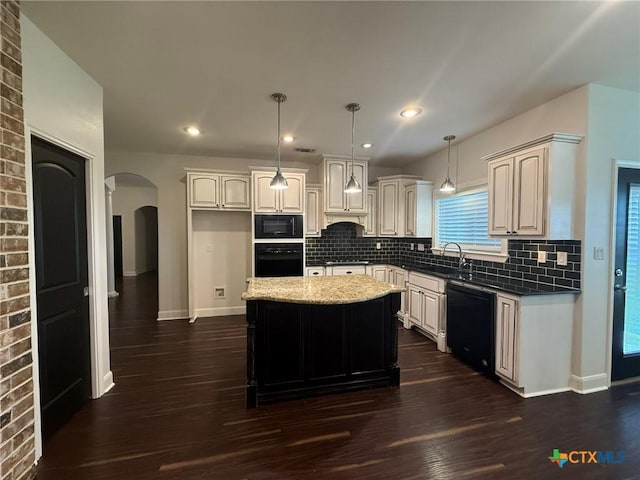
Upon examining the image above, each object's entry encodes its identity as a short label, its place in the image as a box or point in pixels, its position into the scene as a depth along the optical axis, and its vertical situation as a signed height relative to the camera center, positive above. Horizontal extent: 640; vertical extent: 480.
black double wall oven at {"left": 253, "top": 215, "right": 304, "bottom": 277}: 4.30 -0.25
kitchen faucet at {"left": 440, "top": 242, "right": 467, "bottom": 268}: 3.79 -0.40
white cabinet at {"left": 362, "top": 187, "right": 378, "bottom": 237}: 4.95 +0.28
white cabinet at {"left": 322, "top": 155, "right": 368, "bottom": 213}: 4.61 +0.74
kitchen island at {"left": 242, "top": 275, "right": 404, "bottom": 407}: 2.34 -0.97
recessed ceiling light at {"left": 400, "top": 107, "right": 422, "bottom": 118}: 2.92 +1.27
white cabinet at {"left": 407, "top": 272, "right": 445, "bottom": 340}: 3.44 -0.96
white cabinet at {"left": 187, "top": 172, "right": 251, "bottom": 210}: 4.38 +0.64
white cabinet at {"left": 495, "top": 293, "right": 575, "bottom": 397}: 2.44 -0.99
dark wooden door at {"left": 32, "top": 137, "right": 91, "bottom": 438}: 1.88 -0.37
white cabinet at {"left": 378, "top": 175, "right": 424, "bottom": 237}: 4.56 +0.41
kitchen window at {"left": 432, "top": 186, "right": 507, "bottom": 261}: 3.50 +0.08
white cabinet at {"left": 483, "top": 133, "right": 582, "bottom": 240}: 2.46 +0.40
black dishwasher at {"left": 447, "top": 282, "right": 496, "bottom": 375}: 2.71 -0.99
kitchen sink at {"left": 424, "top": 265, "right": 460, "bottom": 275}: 3.82 -0.56
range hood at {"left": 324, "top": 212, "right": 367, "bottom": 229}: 4.72 +0.22
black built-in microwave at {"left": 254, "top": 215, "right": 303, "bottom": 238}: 4.32 +0.08
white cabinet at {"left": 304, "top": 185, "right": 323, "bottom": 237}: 4.76 +0.36
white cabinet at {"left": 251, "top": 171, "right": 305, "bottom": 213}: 4.32 +0.56
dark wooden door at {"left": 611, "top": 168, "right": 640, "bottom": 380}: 2.56 -0.46
